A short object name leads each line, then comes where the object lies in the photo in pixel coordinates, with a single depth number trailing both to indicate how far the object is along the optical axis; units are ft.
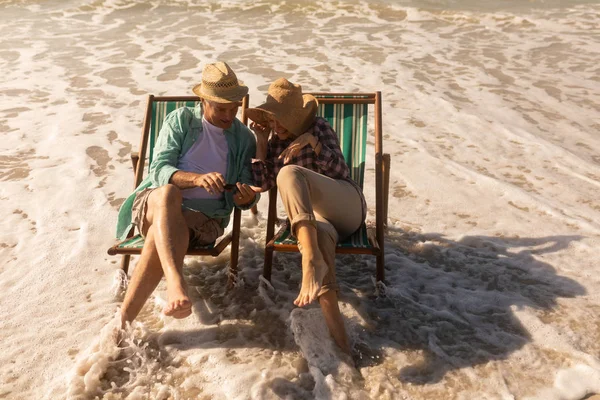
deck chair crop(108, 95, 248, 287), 11.60
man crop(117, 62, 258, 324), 10.77
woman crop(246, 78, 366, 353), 10.37
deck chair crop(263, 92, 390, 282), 11.93
